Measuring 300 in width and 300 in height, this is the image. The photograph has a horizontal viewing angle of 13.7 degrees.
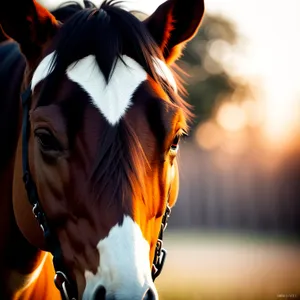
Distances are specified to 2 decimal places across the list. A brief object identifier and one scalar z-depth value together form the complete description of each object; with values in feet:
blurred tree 213.05
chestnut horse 15.15
